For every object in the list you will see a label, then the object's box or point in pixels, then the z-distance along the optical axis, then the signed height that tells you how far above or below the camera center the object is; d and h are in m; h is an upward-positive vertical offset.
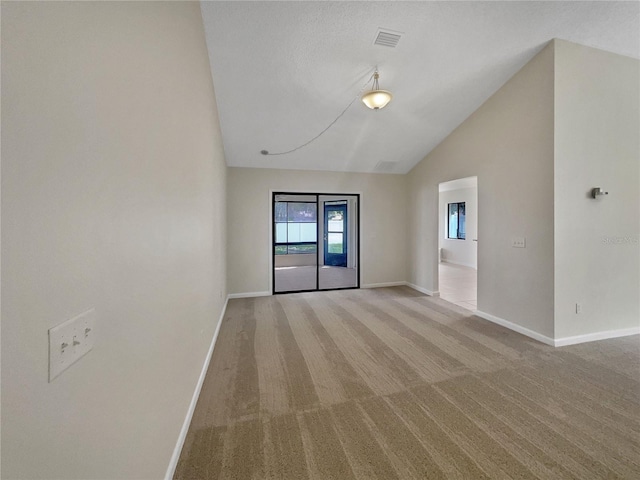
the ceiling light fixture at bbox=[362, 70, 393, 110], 2.89 +1.54
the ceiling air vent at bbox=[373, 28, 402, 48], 2.65 +2.04
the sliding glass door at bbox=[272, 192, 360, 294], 8.10 +0.02
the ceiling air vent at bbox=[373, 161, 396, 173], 5.49 +1.48
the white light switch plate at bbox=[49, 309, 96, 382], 0.61 -0.26
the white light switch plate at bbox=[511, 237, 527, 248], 3.34 -0.07
